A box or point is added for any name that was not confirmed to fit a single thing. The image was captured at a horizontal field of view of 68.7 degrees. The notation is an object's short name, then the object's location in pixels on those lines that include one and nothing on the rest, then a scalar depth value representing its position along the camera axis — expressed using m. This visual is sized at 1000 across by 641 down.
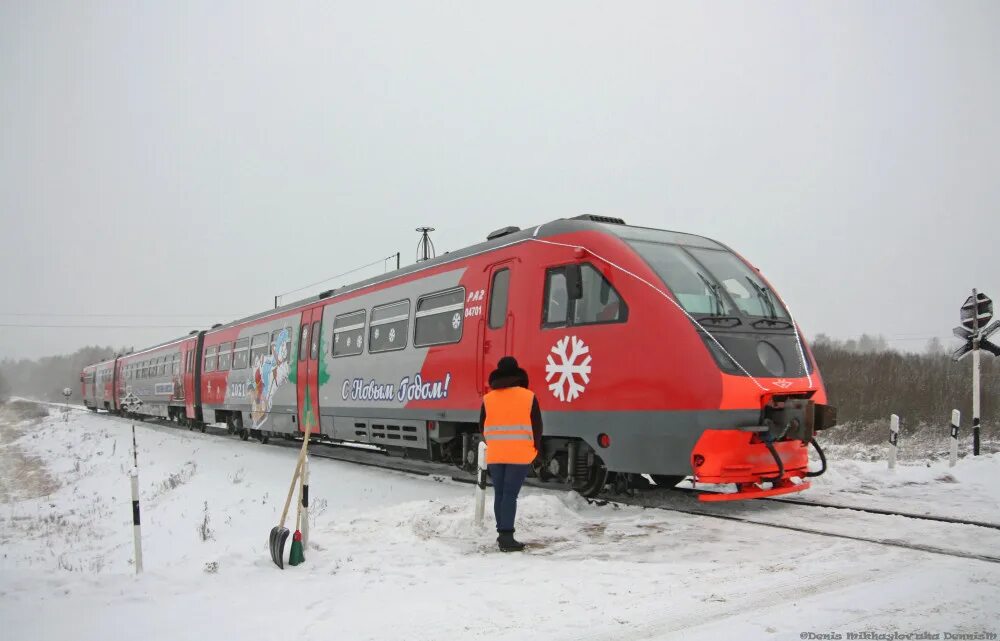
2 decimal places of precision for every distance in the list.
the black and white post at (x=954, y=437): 10.98
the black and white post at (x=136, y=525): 5.69
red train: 7.11
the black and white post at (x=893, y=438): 10.42
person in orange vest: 6.34
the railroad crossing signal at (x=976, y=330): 12.37
